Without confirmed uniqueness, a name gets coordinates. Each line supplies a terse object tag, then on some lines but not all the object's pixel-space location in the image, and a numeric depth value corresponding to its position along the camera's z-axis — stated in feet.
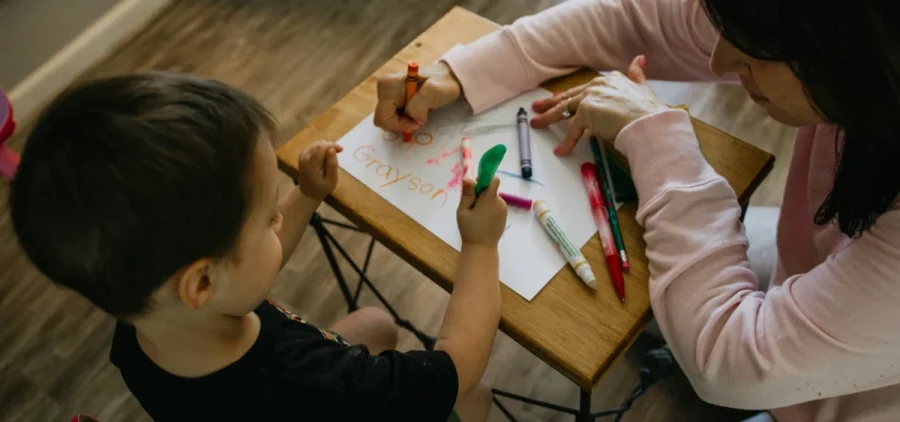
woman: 1.77
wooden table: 2.27
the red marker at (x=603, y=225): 2.39
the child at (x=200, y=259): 1.67
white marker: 2.39
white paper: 2.52
